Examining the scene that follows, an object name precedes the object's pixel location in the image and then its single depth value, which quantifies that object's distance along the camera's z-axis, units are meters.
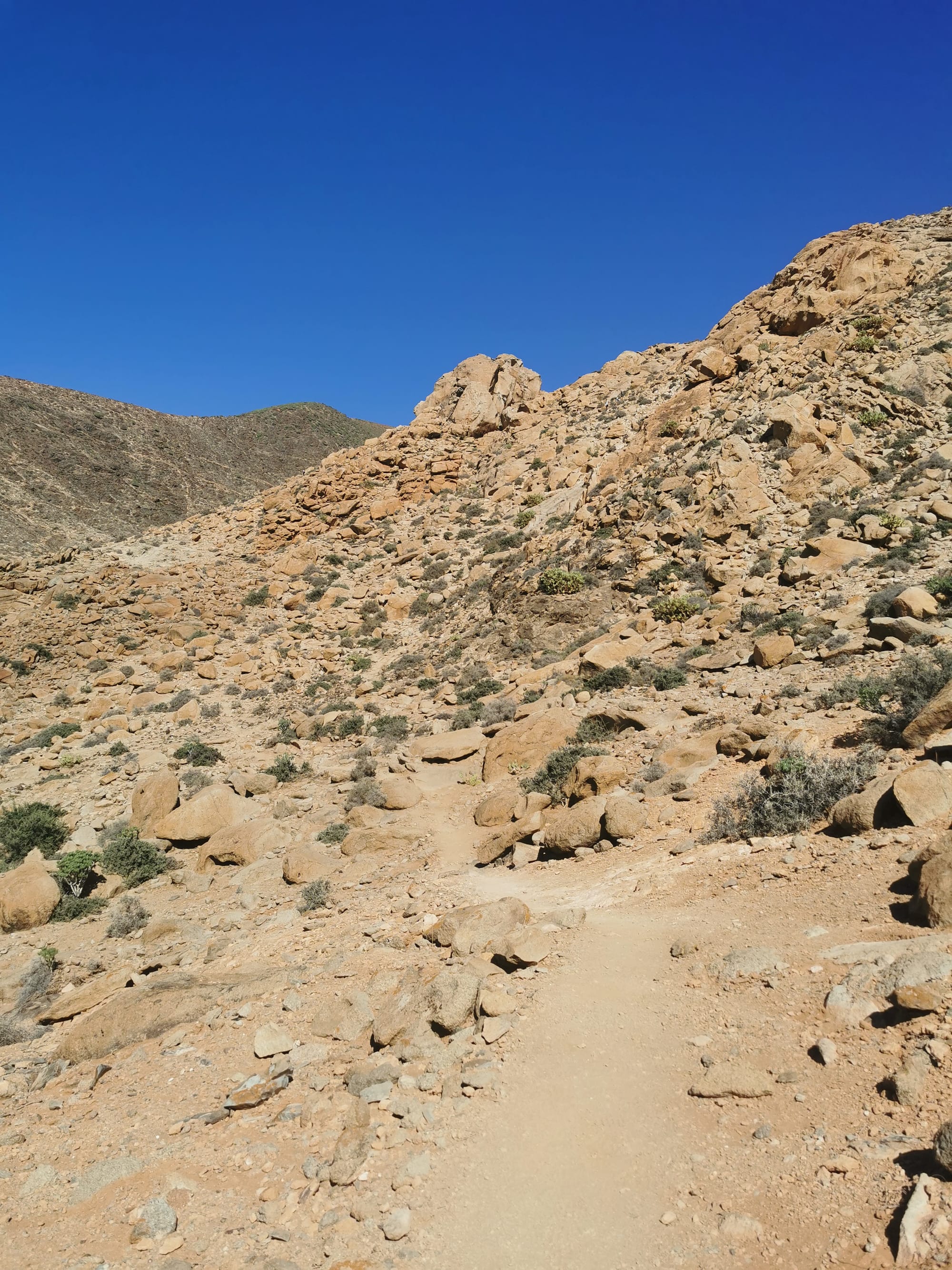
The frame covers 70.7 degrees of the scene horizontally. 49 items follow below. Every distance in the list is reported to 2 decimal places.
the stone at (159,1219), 3.80
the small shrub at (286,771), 13.29
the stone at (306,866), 9.54
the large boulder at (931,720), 6.64
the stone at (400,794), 11.14
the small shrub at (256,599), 24.09
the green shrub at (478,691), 15.34
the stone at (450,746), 12.58
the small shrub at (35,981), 7.53
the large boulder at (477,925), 6.26
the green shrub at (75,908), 9.49
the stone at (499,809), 9.92
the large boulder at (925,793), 5.68
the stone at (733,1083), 3.86
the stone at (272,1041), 5.40
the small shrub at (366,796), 11.30
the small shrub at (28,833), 11.38
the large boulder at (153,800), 11.90
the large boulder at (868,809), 6.00
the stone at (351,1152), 4.02
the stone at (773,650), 11.20
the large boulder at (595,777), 9.07
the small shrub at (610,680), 12.59
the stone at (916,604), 10.34
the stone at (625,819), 8.04
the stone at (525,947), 5.70
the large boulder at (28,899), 9.27
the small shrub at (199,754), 14.33
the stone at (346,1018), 5.52
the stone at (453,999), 5.17
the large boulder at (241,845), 10.59
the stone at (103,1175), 4.23
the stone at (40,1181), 4.31
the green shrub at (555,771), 9.91
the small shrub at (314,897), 8.59
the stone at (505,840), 8.94
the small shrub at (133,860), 10.48
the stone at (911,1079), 3.38
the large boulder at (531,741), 11.23
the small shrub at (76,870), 10.03
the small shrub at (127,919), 8.95
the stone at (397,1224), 3.60
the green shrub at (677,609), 14.47
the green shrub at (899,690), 7.36
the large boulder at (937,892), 4.39
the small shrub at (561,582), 17.14
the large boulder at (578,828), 8.16
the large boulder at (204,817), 11.34
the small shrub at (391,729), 14.40
